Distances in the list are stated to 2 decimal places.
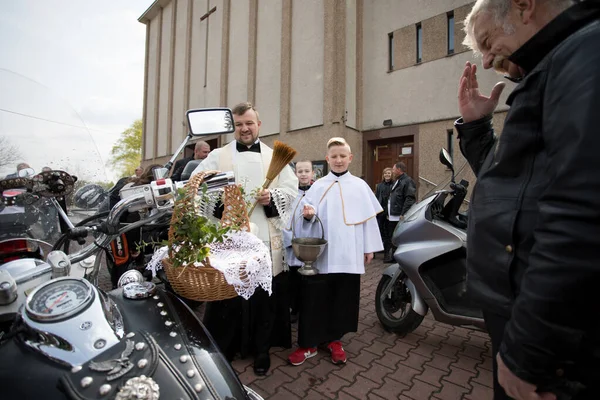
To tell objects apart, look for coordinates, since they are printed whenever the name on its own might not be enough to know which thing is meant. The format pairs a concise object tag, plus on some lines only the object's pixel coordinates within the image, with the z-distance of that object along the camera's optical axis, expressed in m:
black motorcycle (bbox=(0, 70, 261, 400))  0.76
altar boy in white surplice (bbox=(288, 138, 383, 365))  2.93
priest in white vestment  2.72
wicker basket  1.31
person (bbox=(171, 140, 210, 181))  5.01
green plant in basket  1.30
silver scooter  2.89
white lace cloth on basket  1.34
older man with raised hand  0.74
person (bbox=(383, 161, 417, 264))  6.71
